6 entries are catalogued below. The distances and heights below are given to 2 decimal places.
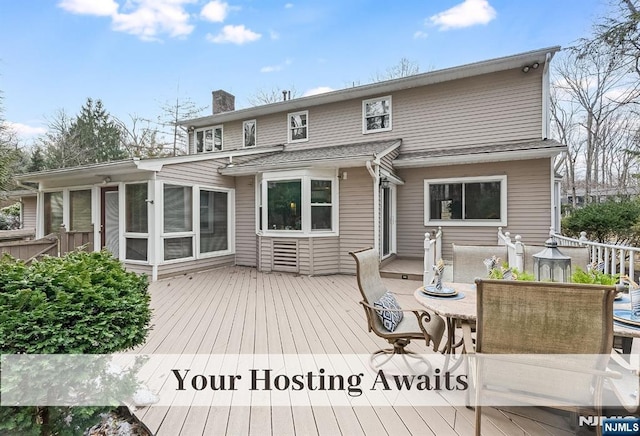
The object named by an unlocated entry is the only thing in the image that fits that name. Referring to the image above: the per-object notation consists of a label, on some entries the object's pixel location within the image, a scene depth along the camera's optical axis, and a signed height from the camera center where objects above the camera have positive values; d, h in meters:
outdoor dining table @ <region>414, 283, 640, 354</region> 2.32 -0.72
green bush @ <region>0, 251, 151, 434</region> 1.48 -0.52
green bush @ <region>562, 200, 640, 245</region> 9.27 -0.17
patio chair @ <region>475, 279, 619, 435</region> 1.65 -0.68
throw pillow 2.84 -0.89
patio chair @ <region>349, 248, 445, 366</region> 2.70 -0.96
